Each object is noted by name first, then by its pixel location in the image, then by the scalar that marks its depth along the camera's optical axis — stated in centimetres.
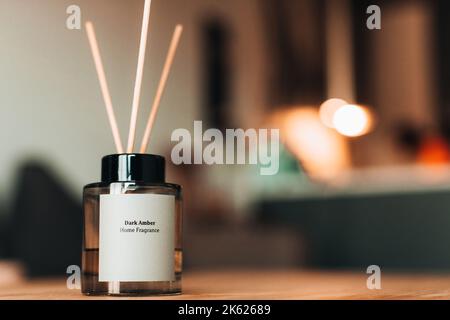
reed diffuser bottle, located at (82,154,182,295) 72
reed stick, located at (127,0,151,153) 75
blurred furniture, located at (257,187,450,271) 251
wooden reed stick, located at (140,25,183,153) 75
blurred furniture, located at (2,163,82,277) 156
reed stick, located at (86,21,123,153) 76
